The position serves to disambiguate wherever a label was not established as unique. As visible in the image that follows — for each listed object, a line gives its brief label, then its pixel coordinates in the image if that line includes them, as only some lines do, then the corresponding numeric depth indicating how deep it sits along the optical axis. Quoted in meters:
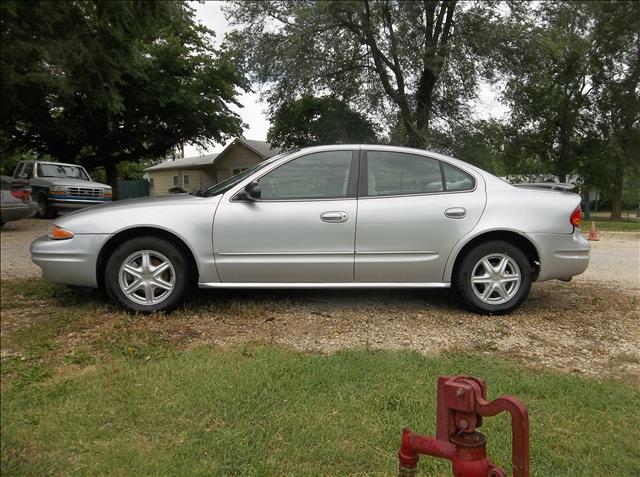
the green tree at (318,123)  15.09
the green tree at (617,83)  20.73
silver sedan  4.00
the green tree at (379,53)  14.52
